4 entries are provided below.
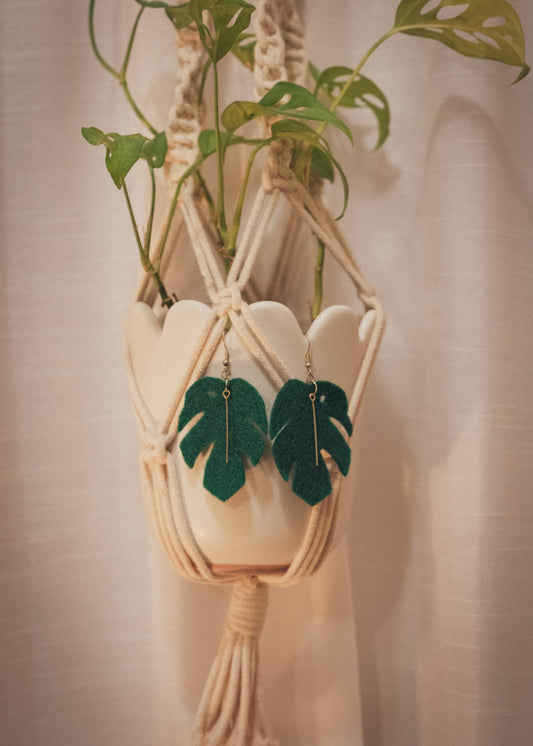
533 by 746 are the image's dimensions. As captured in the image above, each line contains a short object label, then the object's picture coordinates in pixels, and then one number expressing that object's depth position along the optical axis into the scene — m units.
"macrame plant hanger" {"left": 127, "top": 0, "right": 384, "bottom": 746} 0.52
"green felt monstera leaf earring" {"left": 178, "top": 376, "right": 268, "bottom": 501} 0.49
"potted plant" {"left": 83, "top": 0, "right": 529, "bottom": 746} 0.50
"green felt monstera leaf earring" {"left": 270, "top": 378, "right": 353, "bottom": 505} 0.49
